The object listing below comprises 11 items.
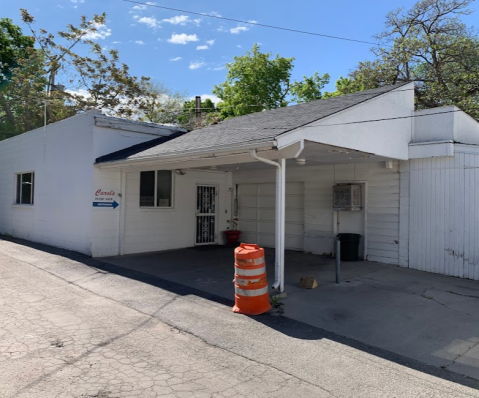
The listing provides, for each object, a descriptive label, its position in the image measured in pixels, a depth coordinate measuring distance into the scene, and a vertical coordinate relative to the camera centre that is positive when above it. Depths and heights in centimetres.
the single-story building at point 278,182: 814 +57
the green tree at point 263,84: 2862 +922
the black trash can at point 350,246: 1045 -122
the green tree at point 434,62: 1850 +742
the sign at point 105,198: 1048 +3
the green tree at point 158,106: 2750 +761
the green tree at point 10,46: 2858 +1203
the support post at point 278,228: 689 -49
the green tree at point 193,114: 3022 +798
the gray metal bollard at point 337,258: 784 -118
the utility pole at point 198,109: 2338 +575
